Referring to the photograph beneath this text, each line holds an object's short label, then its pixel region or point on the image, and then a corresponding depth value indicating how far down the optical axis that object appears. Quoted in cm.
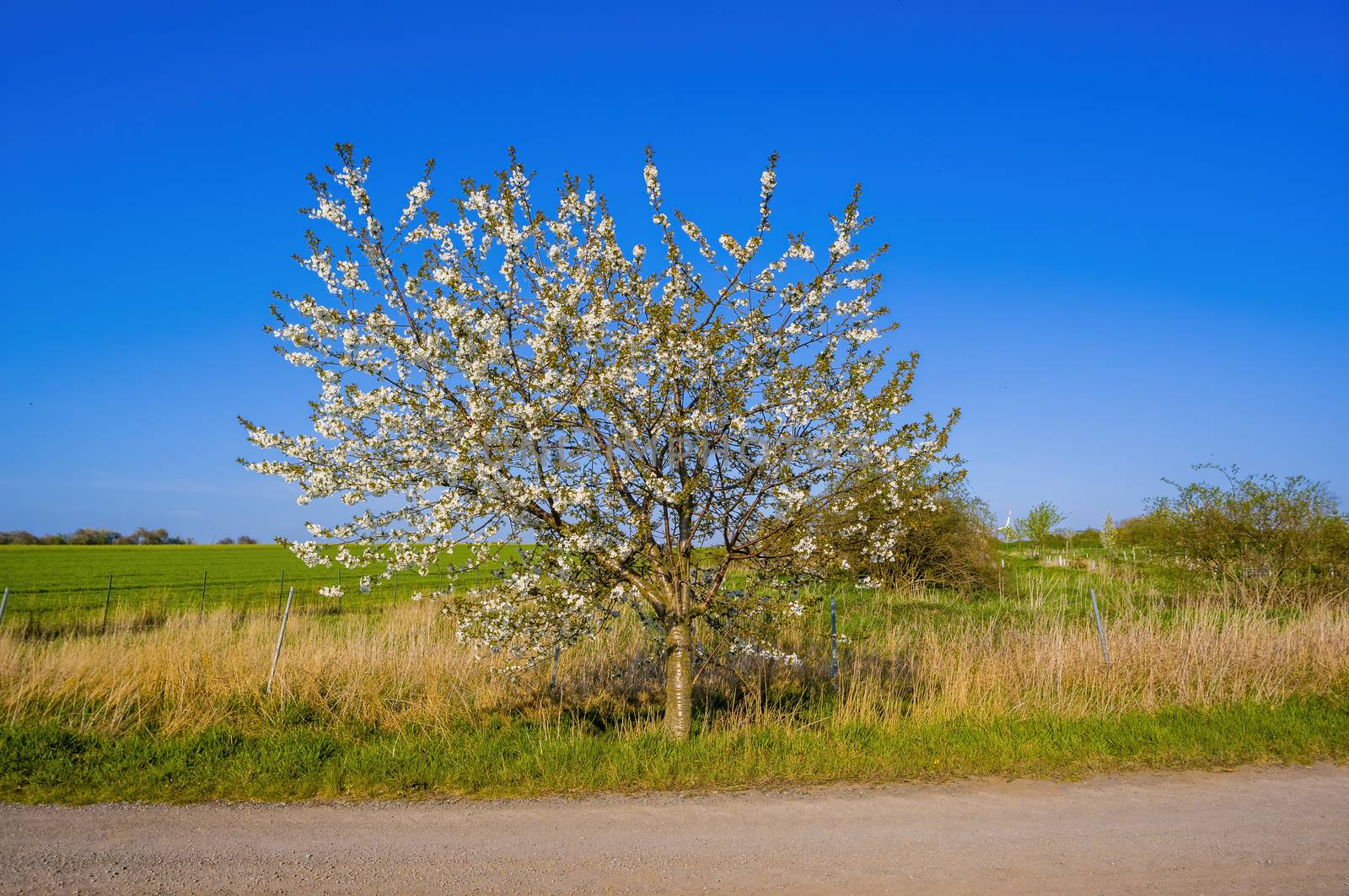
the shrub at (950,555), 2762
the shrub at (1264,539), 2167
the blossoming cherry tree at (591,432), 781
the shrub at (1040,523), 5619
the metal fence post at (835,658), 1113
